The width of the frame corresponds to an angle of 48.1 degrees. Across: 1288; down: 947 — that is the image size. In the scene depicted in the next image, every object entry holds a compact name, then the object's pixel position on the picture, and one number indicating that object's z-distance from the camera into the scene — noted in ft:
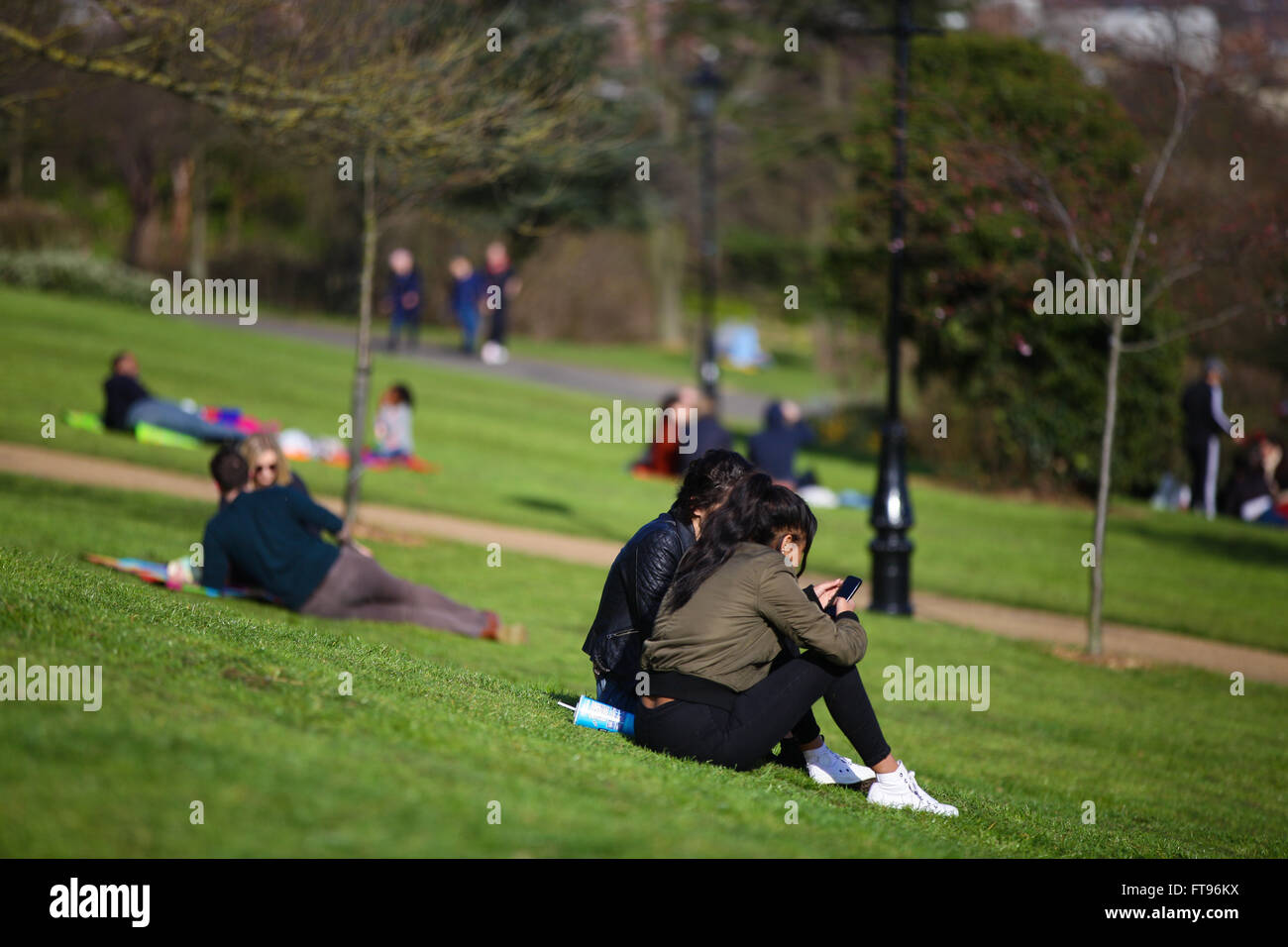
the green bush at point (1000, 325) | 59.41
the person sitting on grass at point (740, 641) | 19.34
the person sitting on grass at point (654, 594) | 20.75
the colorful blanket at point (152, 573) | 30.94
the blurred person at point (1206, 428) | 66.85
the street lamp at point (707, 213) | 77.82
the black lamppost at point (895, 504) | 41.45
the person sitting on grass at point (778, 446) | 54.60
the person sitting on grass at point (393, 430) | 59.06
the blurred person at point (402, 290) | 98.07
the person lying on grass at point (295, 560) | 30.07
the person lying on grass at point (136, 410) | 57.21
